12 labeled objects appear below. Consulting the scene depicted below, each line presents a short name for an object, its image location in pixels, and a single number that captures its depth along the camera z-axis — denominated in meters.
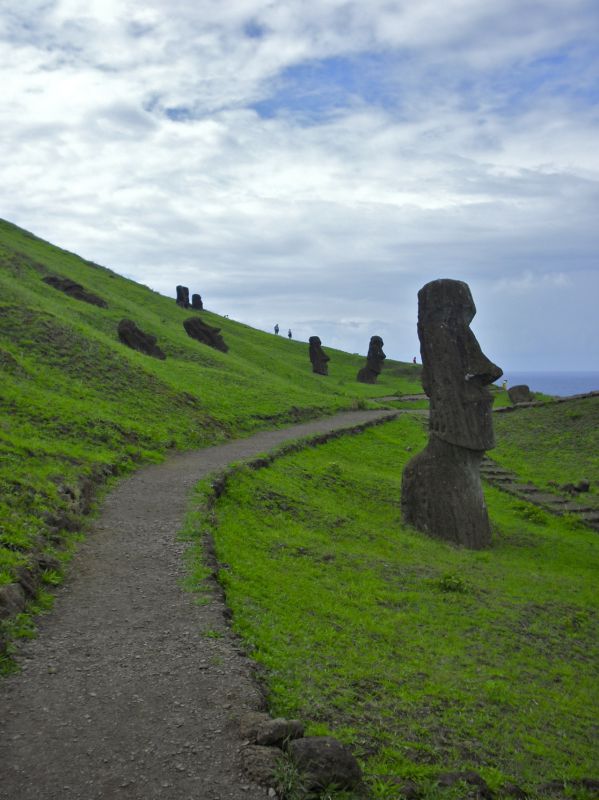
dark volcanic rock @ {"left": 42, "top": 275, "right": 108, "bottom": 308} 51.54
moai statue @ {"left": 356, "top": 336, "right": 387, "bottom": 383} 61.19
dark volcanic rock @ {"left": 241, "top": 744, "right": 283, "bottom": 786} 6.04
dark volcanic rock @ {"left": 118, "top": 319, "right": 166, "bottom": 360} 41.47
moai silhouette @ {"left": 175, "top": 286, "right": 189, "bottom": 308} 80.62
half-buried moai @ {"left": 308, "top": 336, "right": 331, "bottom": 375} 61.81
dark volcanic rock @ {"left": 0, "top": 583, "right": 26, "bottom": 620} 8.79
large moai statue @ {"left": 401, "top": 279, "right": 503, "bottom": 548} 18.14
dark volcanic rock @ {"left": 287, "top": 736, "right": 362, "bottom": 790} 6.10
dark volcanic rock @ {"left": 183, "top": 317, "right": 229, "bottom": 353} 56.72
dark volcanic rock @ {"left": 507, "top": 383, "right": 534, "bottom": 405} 46.50
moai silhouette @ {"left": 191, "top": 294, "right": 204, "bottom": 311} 82.96
